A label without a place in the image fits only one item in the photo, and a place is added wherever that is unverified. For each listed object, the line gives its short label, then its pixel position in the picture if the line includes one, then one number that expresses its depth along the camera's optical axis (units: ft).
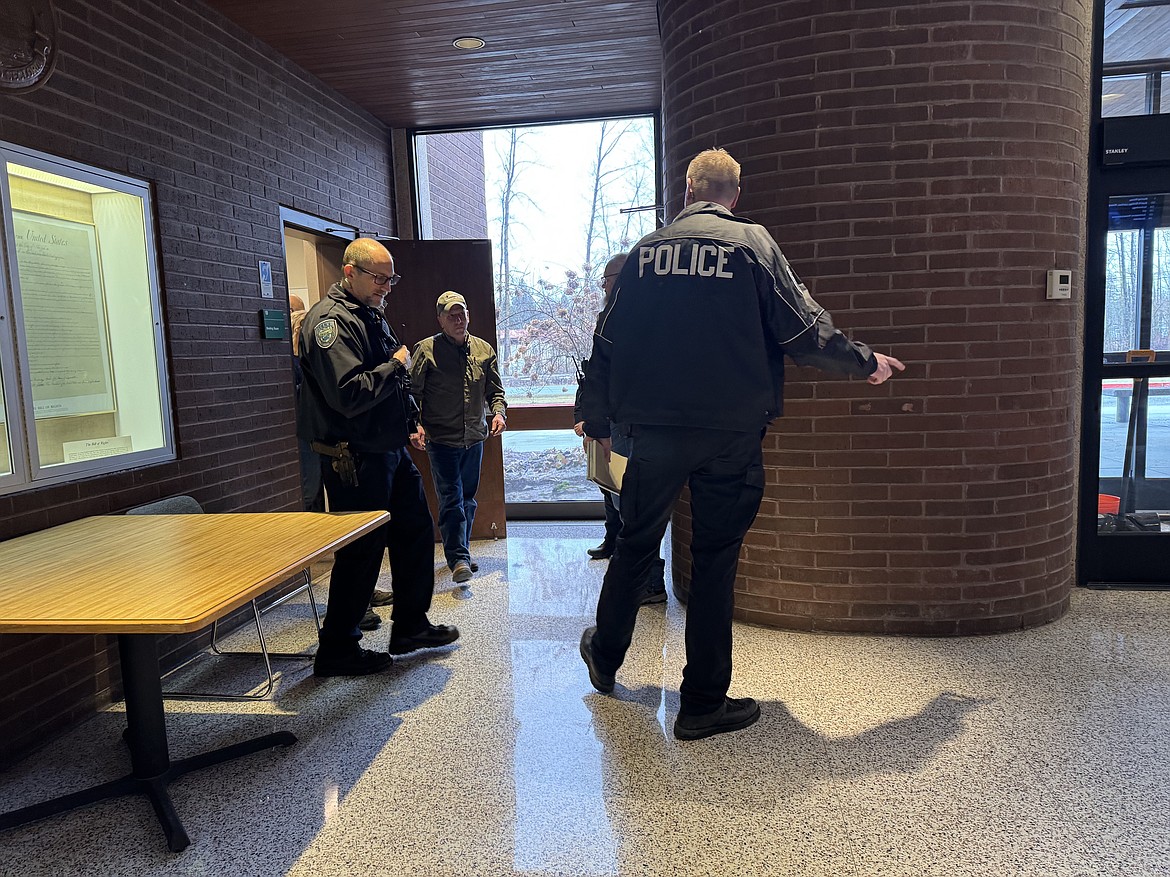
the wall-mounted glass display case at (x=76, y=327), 8.77
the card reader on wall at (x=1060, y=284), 10.80
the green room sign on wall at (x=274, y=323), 13.64
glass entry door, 12.56
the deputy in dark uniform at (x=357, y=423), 9.52
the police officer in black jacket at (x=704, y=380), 7.77
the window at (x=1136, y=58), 12.23
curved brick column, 10.38
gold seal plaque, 7.34
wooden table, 5.66
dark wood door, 17.12
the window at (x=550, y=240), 18.30
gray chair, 9.74
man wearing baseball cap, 14.30
